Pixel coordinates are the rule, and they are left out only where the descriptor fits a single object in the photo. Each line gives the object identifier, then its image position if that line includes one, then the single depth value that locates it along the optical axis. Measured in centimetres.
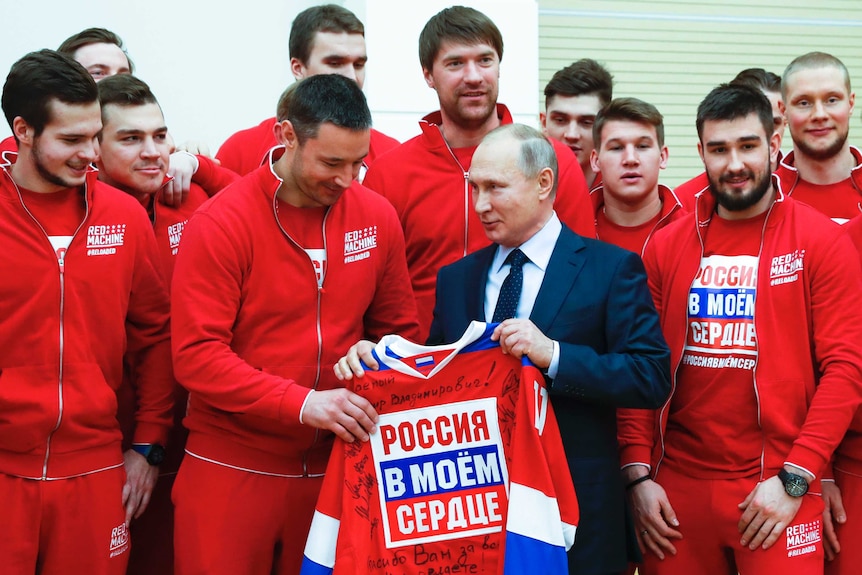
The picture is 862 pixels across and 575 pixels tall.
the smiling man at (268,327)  339
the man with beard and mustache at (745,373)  346
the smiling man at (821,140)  454
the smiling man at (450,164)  408
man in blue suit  314
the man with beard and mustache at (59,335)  338
